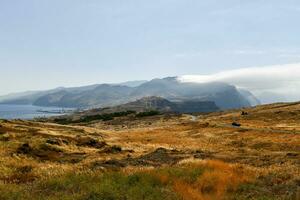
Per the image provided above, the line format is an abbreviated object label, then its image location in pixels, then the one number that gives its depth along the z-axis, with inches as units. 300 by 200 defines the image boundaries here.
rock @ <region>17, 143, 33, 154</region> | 1648.5
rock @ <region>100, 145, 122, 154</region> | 1894.7
